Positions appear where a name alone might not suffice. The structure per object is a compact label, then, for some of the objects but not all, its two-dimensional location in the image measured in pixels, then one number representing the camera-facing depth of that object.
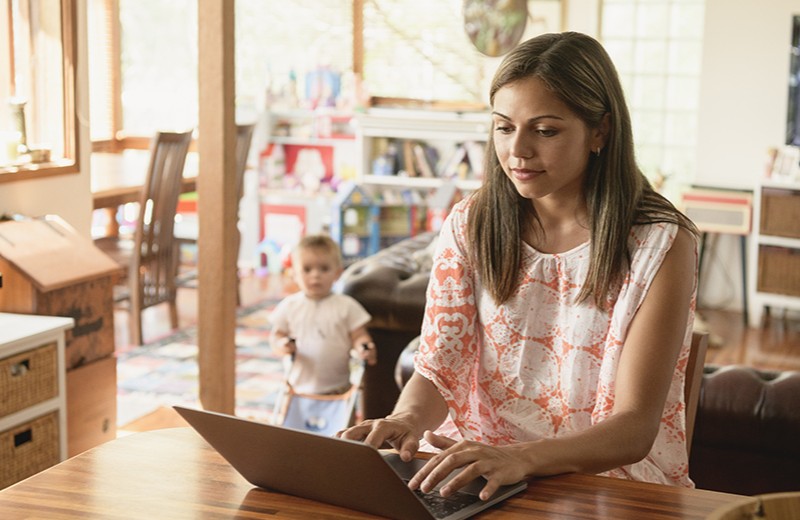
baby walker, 3.56
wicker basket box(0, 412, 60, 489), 2.91
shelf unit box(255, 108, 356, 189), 8.02
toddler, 3.61
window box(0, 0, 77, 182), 3.71
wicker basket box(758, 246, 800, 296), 6.36
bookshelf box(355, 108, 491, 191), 7.56
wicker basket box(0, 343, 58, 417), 2.89
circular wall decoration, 7.39
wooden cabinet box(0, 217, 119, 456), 3.31
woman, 1.63
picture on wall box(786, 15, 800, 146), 6.61
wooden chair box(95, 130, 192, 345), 5.27
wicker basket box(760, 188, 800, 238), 6.29
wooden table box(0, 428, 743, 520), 1.24
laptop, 1.17
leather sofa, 2.56
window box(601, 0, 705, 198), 7.16
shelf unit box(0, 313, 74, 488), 2.90
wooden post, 3.51
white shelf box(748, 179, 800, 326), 6.32
